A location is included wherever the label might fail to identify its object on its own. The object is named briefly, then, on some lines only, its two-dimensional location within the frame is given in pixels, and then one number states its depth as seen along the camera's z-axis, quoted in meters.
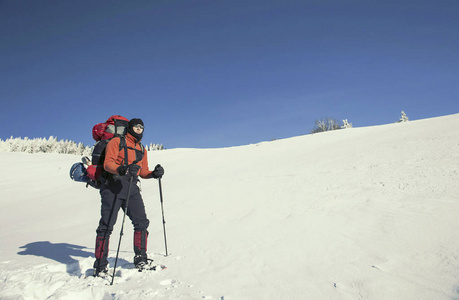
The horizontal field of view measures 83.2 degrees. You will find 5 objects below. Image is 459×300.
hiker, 3.66
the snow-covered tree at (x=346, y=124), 69.05
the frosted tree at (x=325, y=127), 59.66
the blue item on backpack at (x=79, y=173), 4.00
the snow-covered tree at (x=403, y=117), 65.34
